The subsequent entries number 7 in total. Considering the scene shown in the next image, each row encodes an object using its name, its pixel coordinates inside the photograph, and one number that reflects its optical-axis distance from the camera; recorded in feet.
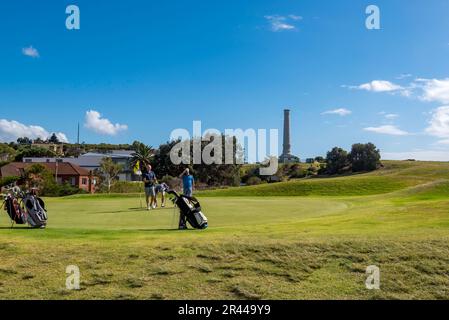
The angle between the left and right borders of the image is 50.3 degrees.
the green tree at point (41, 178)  183.29
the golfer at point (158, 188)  80.74
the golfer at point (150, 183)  79.46
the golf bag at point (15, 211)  51.74
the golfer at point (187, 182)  73.67
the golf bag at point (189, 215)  50.16
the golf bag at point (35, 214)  49.80
